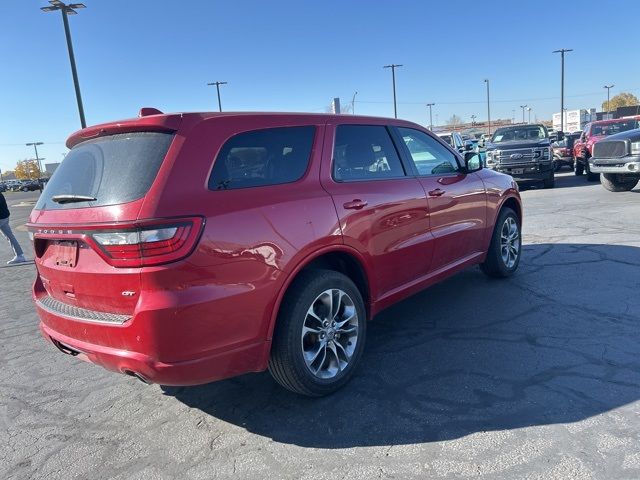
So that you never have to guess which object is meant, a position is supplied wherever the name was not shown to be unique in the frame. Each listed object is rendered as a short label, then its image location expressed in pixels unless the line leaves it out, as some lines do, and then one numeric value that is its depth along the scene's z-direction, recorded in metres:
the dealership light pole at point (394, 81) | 50.56
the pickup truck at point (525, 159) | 14.04
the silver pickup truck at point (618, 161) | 10.99
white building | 58.47
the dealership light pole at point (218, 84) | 48.33
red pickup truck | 15.61
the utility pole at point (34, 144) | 92.06
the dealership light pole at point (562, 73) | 47.35
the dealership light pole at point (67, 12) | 14.27
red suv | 2.48
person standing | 9.14
